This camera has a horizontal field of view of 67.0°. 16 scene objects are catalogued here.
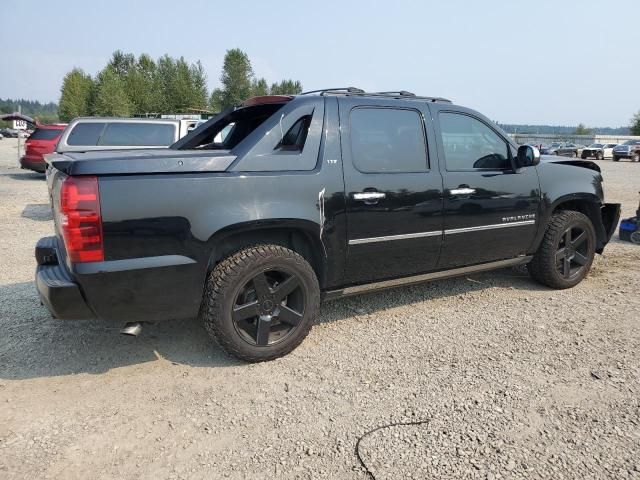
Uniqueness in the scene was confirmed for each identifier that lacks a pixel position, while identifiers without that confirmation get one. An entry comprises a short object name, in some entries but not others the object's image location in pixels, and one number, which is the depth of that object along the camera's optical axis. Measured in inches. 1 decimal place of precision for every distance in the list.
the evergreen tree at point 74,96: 2657.5
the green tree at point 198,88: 2822.3
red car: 561.3
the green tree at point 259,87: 3412.9
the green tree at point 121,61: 3019.2
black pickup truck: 110.7
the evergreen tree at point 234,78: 3216.0
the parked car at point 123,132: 362.0
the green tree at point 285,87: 4028.1
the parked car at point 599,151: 1530.5
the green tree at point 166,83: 2791.1
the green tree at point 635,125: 3004.9
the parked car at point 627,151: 1381.6
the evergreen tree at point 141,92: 2652.6
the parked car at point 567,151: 1551.6
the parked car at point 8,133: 3090.8
